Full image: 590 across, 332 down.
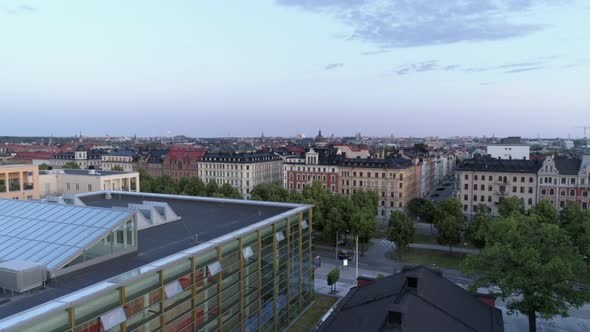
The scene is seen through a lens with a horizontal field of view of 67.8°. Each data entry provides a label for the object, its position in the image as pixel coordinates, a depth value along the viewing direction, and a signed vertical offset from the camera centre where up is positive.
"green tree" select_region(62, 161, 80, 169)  132.48 -8.26
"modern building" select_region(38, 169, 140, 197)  72.31 -7.30
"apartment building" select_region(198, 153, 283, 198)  126.56 -9.29
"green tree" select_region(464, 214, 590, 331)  33.97 -10.60
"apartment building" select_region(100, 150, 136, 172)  151.62 -7.60
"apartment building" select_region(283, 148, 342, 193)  113.06 -8.78
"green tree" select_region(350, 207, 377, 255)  66.25 -13.46
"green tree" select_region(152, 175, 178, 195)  95.06 -10.85
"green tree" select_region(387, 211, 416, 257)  64.38 -13.91
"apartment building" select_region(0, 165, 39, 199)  61.81 -6.28
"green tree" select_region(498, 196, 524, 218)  73.75 -11.86
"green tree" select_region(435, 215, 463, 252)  64.81 -13.95
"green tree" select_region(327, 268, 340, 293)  49.72 -15.84
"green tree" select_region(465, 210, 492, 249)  62.16 -13.64
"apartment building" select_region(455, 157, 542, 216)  95.06 -9.91
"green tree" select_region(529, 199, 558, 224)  66.74 -11.55
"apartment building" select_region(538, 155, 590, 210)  89.75 -9.28
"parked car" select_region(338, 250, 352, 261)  65.91 -17.99
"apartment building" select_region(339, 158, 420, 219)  104.75 -10.31
